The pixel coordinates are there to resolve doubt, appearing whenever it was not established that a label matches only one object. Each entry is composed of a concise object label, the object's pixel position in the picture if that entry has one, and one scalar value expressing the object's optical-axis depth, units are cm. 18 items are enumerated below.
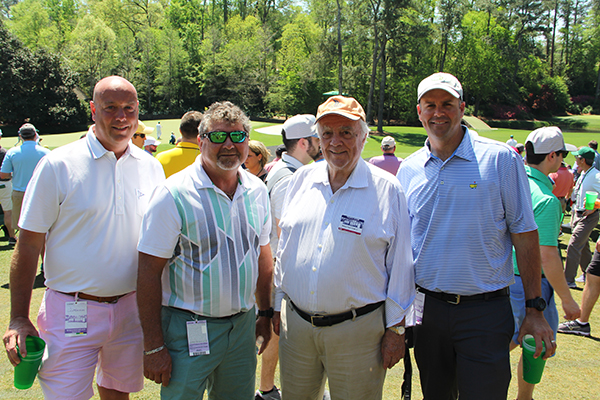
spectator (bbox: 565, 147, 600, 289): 677
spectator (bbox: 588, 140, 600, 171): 919
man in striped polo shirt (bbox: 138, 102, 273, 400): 237
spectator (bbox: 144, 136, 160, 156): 874
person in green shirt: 308
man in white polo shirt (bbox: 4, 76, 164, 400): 245
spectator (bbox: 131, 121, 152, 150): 661
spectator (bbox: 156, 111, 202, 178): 466
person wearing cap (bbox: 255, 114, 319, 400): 366
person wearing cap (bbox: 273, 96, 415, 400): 248
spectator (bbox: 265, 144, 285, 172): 546
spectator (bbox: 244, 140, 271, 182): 530
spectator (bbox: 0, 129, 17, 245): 855
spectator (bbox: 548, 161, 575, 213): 818
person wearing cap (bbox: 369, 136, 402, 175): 828
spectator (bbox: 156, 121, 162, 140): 3190
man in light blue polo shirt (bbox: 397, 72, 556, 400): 262
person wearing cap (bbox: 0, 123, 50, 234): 754
